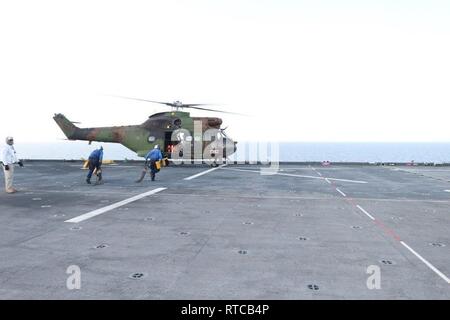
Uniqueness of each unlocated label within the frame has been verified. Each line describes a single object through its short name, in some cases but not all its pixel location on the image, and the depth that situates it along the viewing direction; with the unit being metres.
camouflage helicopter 27.42
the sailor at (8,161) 14.01
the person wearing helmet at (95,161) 16.94
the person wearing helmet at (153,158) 18.06
